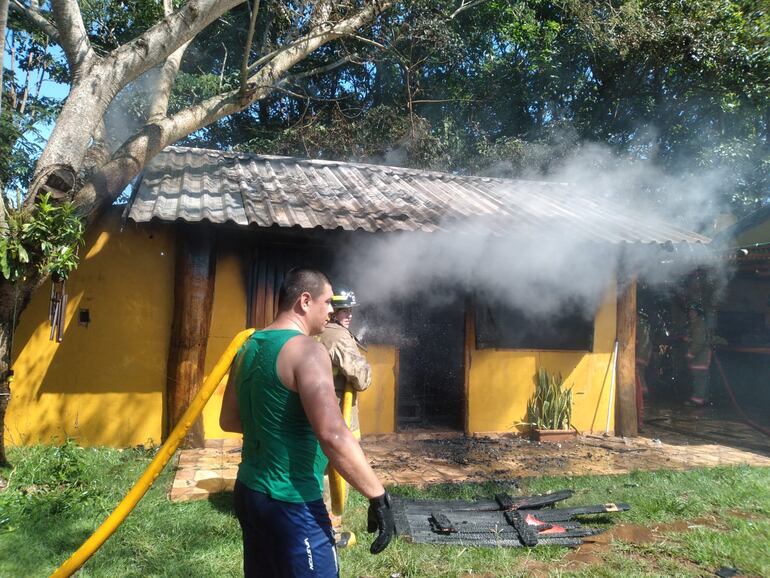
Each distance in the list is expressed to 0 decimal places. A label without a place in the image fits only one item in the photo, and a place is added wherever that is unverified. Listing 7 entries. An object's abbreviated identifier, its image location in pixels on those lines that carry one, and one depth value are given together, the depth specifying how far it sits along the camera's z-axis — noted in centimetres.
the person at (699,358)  1138
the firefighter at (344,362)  442
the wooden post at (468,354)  804
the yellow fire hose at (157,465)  278
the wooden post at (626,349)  861
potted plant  811
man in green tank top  226
